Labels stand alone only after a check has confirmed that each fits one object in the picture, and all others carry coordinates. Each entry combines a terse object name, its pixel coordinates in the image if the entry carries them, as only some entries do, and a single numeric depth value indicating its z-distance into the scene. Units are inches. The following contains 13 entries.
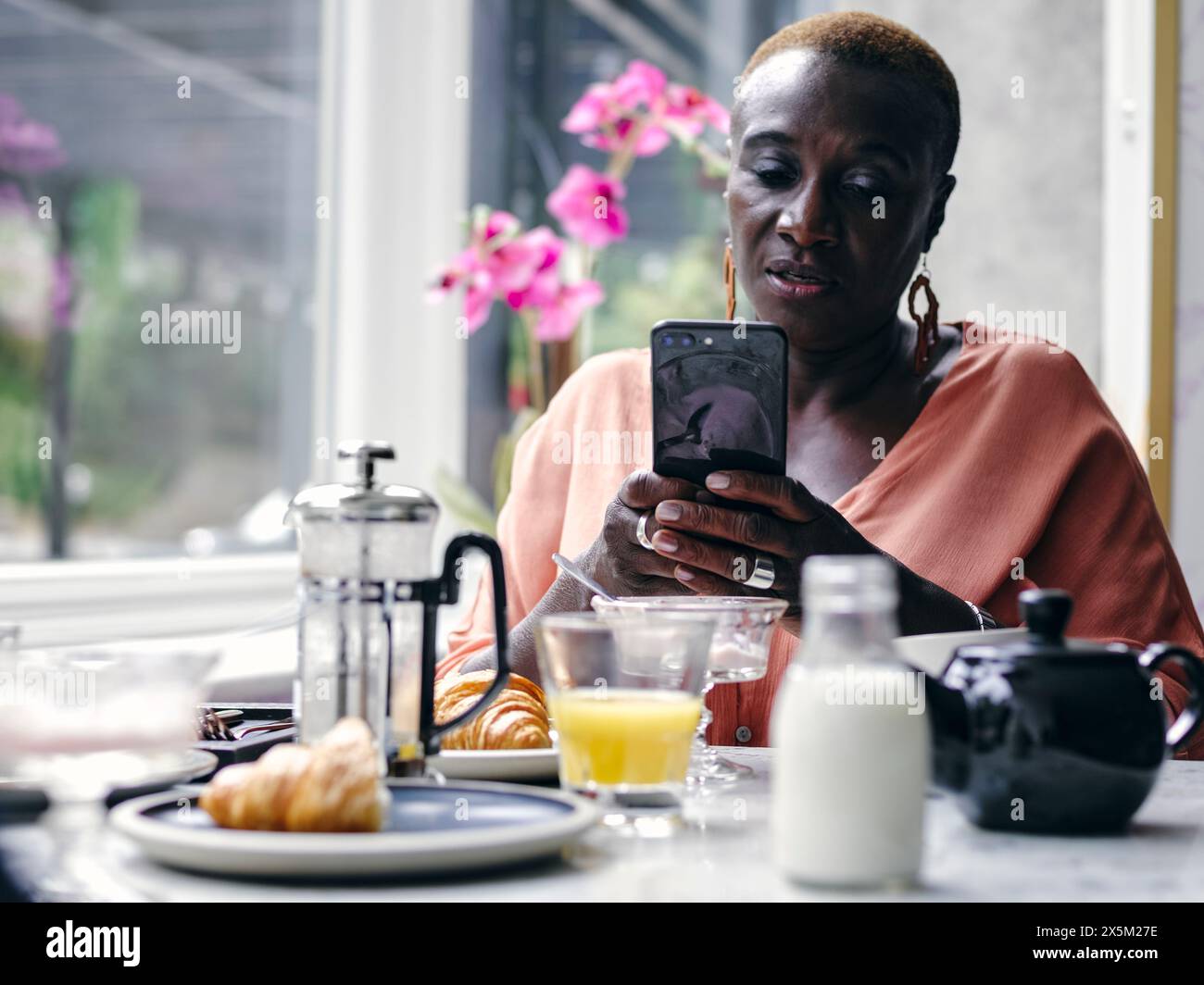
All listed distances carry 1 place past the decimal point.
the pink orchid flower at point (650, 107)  91.4
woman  63.9
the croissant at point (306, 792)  29.0
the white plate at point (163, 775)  34.3
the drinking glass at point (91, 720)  33.8
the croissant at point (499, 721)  41.8
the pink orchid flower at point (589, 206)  89.7
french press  35.2
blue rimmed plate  27.2
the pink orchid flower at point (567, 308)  93.0
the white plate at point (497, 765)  38.8
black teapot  32.4
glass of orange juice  33.6
